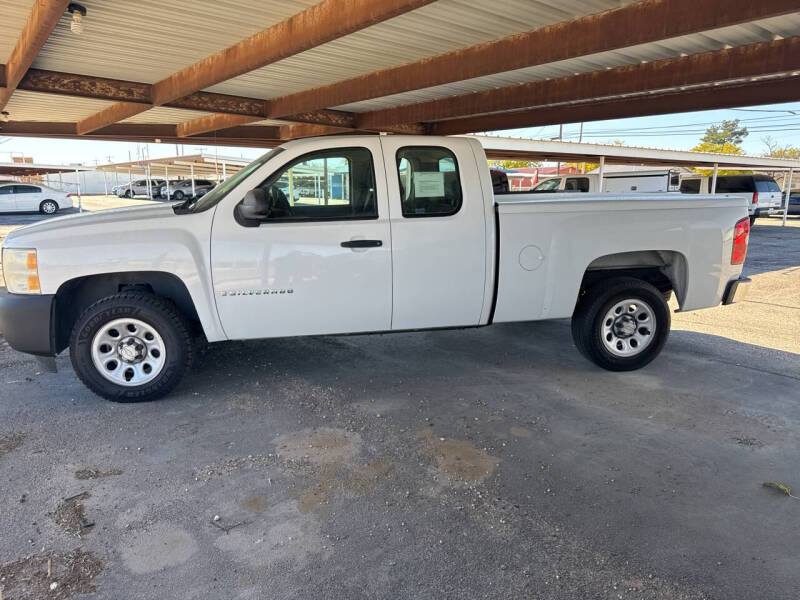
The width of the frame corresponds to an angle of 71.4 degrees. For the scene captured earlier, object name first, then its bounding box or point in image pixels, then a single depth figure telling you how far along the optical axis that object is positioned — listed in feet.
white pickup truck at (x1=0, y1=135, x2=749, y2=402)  14.56
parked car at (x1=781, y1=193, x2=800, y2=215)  102.99
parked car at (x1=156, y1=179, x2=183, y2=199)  146.74
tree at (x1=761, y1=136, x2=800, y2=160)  244.18
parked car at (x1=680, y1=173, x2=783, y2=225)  77.51
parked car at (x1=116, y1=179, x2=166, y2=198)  154.51
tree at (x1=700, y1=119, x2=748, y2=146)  283.18
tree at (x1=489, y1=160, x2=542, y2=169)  242.17
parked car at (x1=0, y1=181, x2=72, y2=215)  89.56
